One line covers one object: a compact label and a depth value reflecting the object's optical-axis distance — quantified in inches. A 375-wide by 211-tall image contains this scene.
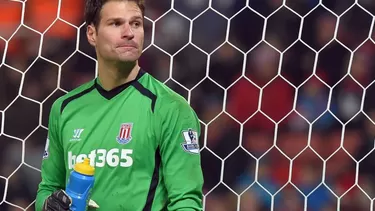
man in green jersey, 512.0
